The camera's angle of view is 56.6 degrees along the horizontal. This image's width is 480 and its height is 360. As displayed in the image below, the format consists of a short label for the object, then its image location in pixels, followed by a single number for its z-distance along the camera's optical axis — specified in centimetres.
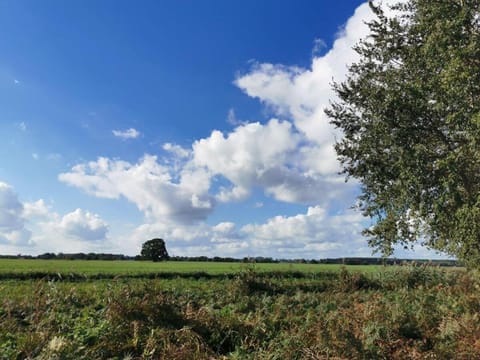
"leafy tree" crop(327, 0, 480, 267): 1761
